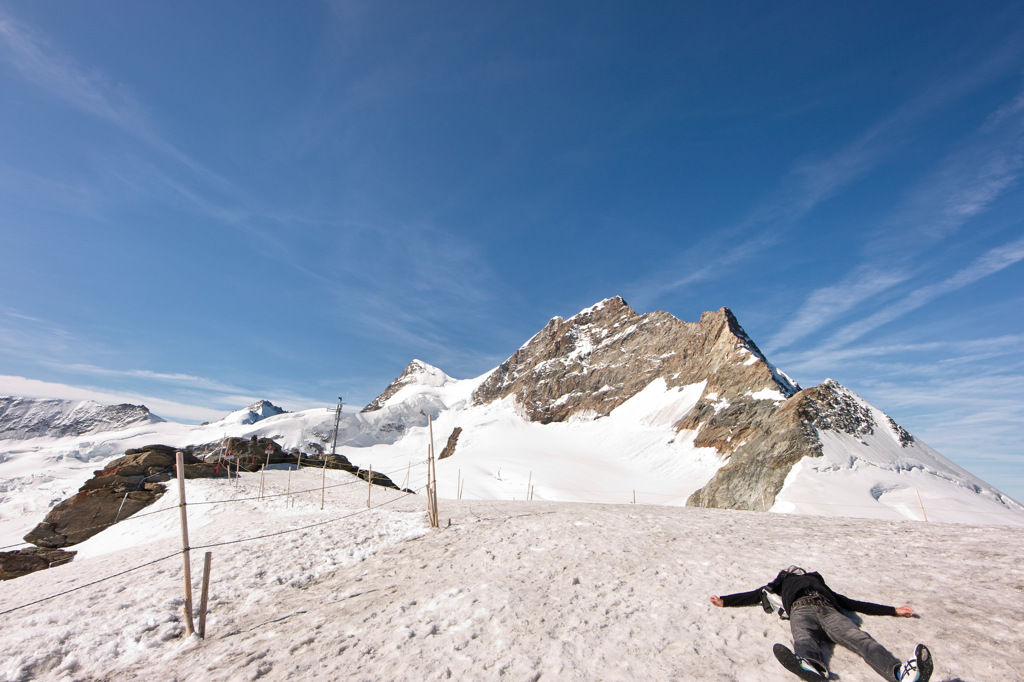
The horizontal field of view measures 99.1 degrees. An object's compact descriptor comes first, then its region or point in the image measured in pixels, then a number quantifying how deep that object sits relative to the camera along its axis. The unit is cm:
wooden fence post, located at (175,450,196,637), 641
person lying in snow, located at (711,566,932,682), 380
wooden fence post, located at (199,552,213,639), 635
